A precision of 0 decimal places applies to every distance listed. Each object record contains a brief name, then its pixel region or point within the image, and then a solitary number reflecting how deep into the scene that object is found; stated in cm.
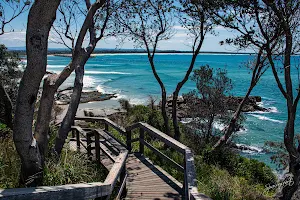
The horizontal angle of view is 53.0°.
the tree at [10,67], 1313
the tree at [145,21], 1144
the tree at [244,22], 798
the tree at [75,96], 545
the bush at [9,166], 435
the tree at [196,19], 1068
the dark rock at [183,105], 2939
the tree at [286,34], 769
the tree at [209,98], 1560
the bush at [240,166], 1255
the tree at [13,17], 686
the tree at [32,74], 355
